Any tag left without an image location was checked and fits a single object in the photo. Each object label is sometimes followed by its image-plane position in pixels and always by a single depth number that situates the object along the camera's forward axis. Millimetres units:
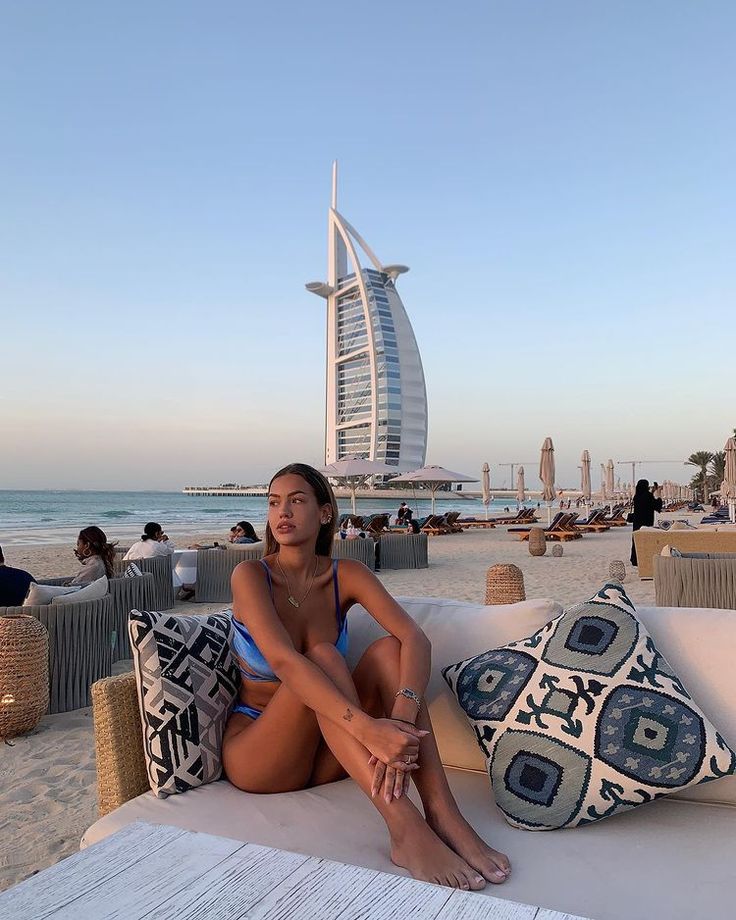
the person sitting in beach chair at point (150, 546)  6809
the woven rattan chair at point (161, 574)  6203
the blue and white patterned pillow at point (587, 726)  1530
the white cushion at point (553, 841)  1248
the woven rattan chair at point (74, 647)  3615
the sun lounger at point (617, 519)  20603
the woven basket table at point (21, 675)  3191
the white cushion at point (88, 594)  3738
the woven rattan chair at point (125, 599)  4461
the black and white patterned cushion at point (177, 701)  1728
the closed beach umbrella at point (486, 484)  23078
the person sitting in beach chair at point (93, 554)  4680
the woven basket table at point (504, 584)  4797
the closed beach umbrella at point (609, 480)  29469
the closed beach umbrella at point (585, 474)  22358
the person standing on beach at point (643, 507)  9836
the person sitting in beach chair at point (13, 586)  3992
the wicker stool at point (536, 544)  12203
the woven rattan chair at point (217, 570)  7293
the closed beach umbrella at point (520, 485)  25312
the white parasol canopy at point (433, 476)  19484
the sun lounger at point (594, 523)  18109
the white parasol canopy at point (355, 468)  16891
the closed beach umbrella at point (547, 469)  17359
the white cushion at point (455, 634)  1900
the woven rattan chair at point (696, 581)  4727
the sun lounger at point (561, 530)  15745
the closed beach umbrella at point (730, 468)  16070
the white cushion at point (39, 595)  3686
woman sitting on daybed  1413
